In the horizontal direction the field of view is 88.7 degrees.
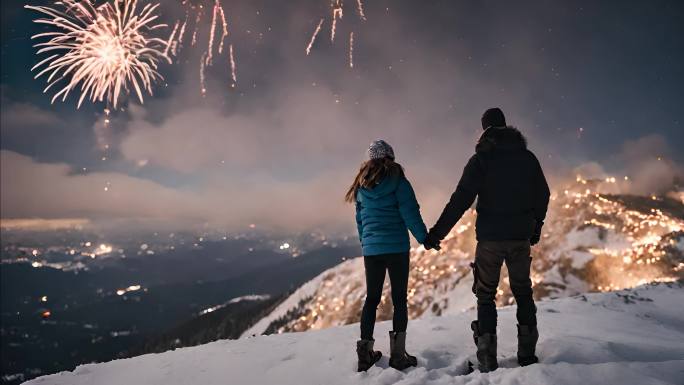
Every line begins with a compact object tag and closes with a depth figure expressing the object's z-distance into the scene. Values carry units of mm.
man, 5148
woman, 5582
